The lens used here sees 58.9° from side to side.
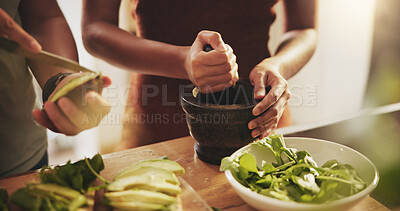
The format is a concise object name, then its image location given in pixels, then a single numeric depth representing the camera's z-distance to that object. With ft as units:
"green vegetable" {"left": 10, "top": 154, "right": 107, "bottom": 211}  2.45
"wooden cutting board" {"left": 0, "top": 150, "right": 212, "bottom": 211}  2.74
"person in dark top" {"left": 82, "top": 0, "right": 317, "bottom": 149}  3.80
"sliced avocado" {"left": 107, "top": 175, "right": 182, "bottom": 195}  2.64
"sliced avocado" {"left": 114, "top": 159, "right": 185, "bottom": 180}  2.95
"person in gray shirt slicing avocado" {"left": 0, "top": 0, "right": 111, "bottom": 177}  3.78
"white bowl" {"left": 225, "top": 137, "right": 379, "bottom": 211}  2.53
